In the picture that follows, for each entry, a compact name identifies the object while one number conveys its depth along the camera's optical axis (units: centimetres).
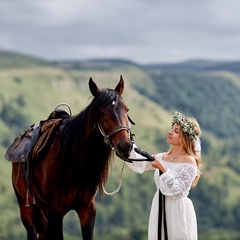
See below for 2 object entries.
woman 1363
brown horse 1345
